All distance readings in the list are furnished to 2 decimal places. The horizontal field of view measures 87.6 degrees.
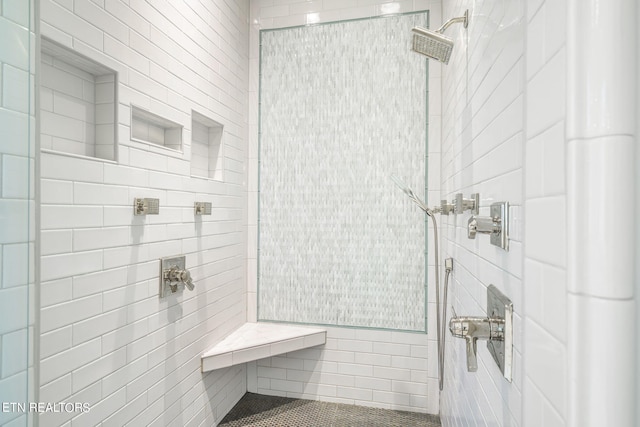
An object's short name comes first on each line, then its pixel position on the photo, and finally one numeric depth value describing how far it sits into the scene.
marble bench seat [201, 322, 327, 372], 1.92
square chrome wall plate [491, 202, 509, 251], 0.78
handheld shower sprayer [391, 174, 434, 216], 1.80
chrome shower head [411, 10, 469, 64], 1.30
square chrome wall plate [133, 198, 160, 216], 1.37
